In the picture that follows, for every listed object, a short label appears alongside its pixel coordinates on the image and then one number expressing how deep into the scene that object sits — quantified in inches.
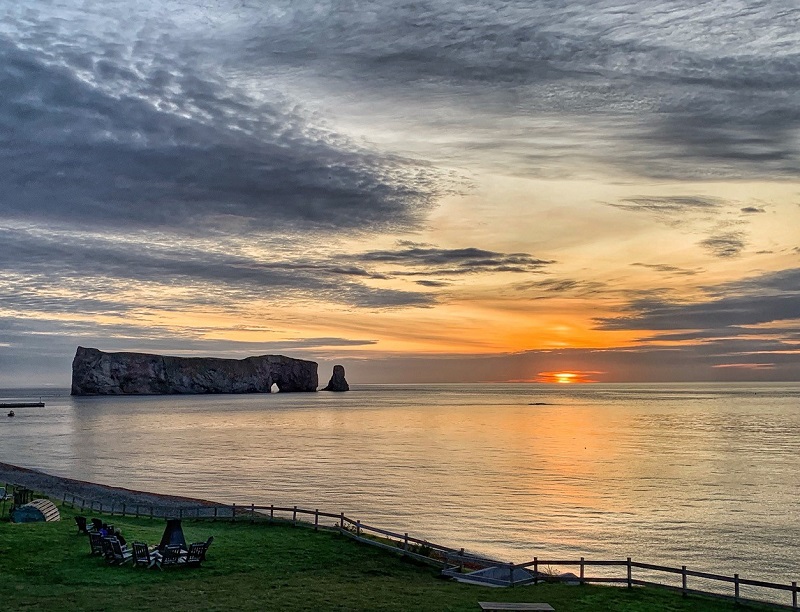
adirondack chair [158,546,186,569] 897.5
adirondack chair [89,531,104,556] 947.0
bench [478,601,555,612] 662.5
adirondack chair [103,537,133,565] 908.0
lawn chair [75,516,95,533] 1071.7
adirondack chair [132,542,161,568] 893.2
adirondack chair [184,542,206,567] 913.5
